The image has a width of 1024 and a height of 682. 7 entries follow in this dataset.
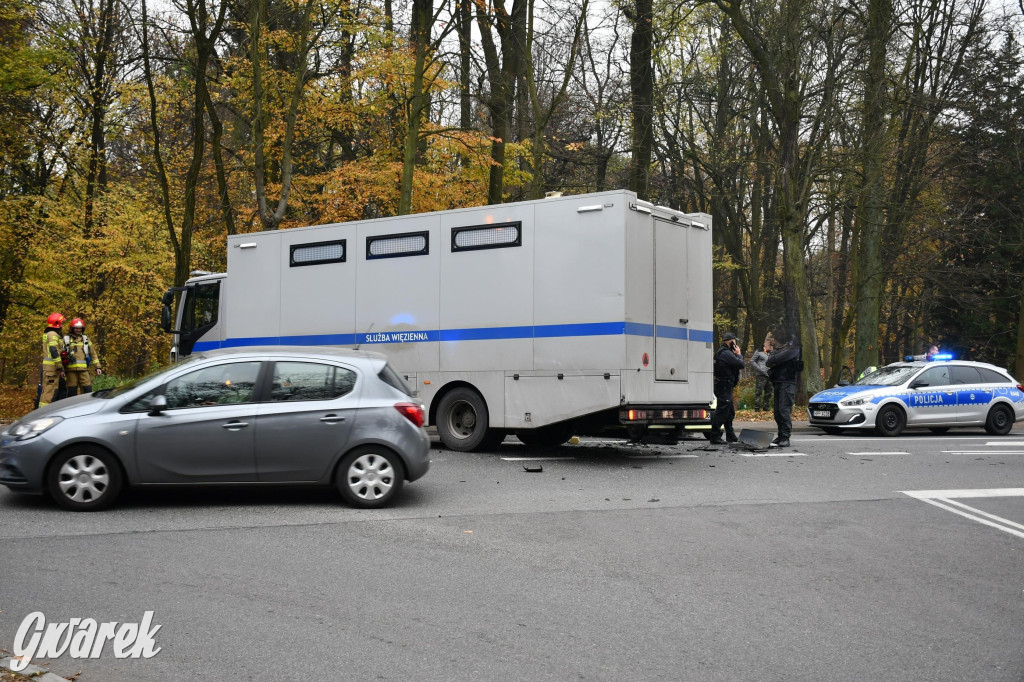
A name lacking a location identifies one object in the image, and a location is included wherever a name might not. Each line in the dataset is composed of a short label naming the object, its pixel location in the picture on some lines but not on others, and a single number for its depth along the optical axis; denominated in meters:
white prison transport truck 11.95
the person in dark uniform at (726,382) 15.40
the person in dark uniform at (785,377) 14.95
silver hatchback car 8.27
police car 18.02
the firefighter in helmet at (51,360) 16.61
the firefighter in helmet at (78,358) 17.11
